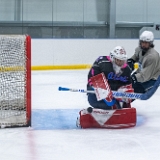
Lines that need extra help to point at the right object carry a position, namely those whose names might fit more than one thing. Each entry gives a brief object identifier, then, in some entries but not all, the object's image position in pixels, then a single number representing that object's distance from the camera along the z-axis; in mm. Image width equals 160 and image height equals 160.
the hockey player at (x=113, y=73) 6884
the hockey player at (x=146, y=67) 8201
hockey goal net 6757
